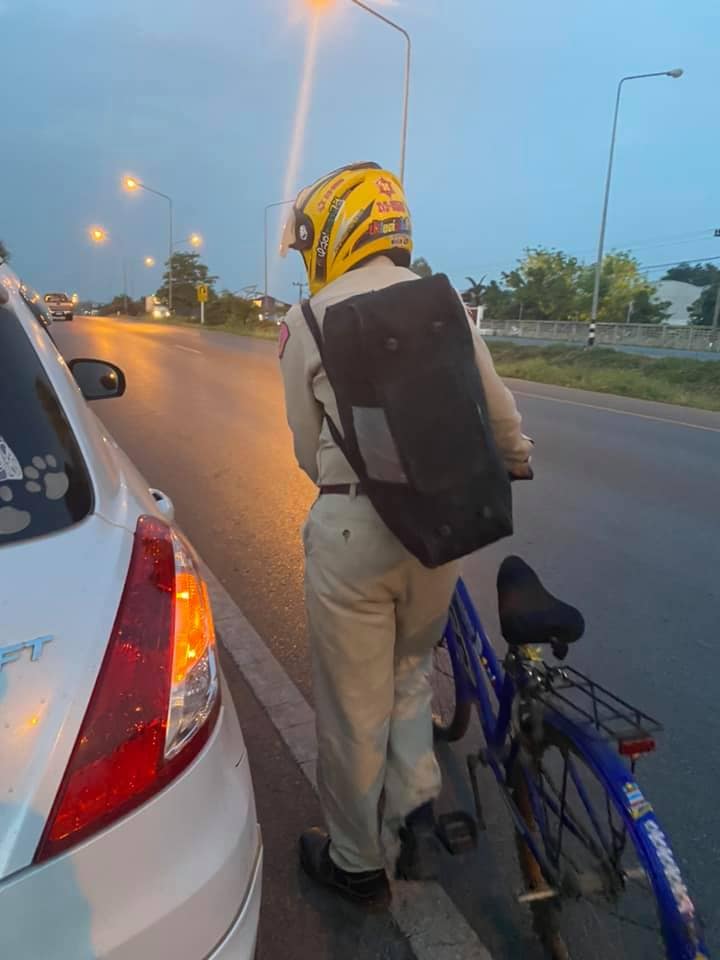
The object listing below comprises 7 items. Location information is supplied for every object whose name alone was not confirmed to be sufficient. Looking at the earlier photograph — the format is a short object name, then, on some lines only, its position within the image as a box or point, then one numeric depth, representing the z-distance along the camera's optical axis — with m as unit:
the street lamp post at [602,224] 25.72
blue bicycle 1.50
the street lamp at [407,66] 18.33
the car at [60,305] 41.53
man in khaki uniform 1.92
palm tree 62.59
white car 1.18
